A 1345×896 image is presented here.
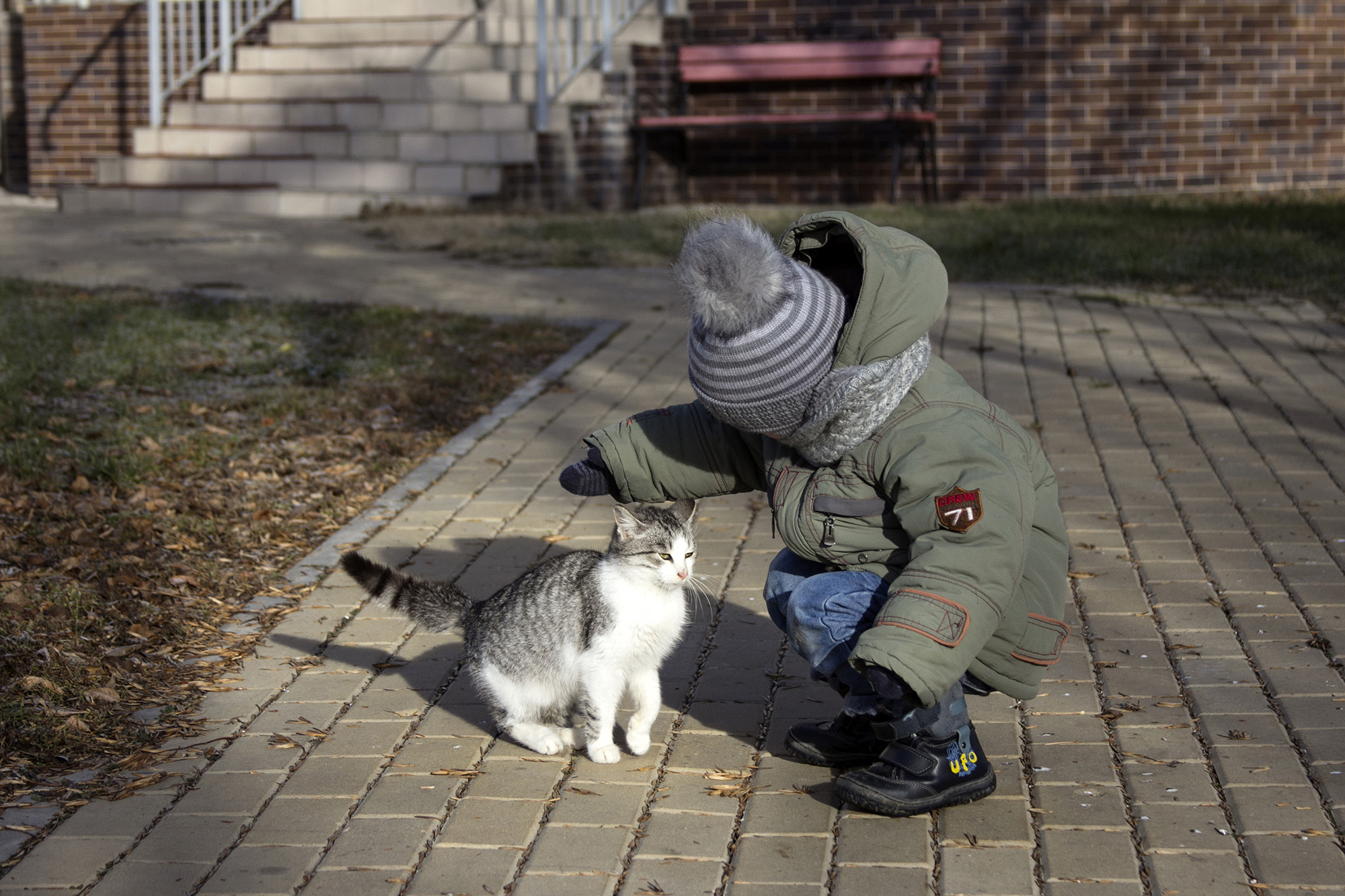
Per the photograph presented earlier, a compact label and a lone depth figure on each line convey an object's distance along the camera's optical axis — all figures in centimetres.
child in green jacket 277
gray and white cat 338
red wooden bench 1450
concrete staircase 1401
